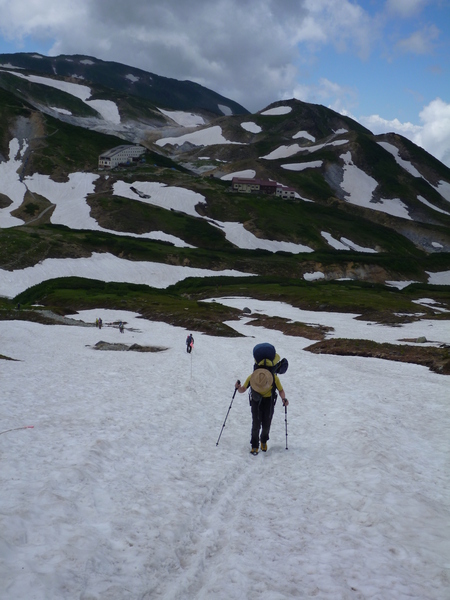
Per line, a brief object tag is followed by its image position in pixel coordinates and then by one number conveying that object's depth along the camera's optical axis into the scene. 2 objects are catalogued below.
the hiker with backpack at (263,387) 12.20
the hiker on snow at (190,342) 29.88
